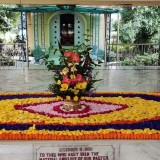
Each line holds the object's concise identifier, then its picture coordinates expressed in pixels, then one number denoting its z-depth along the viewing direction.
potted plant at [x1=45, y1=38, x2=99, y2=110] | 3.95
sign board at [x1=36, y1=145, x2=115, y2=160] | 2.98
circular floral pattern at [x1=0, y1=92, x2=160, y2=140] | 3.62
